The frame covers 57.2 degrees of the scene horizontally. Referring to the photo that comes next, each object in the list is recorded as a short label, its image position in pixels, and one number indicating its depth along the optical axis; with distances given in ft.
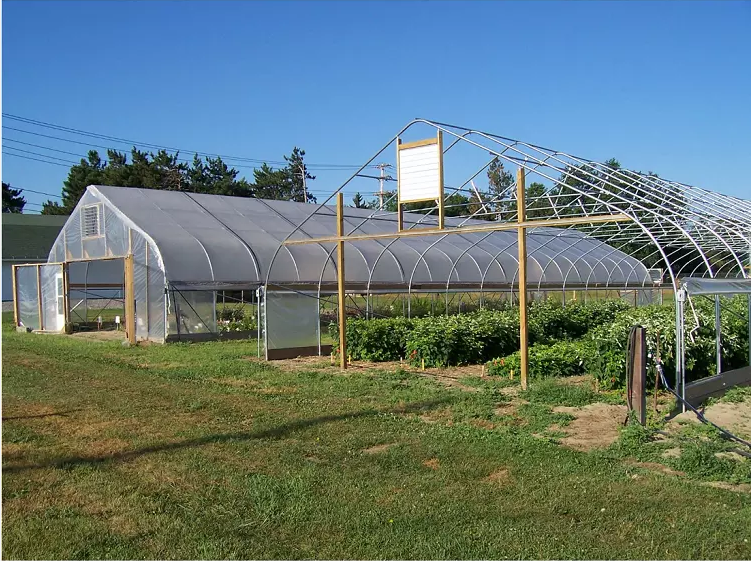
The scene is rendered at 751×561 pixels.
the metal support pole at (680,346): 27.04
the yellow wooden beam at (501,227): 32.71
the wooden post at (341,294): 43.14
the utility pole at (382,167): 183.26
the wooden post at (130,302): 57.77
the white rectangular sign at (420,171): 38.29
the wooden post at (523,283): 34.37
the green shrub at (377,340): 45.70
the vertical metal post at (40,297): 71.61
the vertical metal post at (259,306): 47.96
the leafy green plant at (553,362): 37.42
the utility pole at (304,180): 200.35
